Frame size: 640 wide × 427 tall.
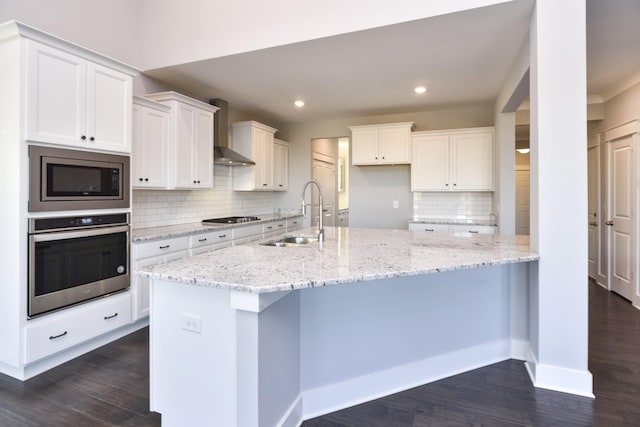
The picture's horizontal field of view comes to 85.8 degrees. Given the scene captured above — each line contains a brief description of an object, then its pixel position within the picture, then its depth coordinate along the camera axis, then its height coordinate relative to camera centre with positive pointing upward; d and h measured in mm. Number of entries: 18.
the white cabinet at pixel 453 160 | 4623 +760
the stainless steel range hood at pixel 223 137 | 4422 +1035
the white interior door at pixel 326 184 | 6223 +616
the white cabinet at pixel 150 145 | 3258 +703
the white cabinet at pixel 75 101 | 2268 +834
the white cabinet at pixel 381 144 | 4945 +1047
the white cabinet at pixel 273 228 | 4988 -196
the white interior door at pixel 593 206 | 4719 +126
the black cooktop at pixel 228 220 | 4361 -66
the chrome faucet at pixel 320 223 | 2586 -64
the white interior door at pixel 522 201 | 7421 +300
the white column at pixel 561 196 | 2135 +120
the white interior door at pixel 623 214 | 3918 +8
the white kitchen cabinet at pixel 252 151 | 4996 +943
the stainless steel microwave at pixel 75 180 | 2293 +262
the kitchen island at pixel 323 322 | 1493 -598
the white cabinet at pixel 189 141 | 3662 +841
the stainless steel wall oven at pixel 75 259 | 2307 -328
